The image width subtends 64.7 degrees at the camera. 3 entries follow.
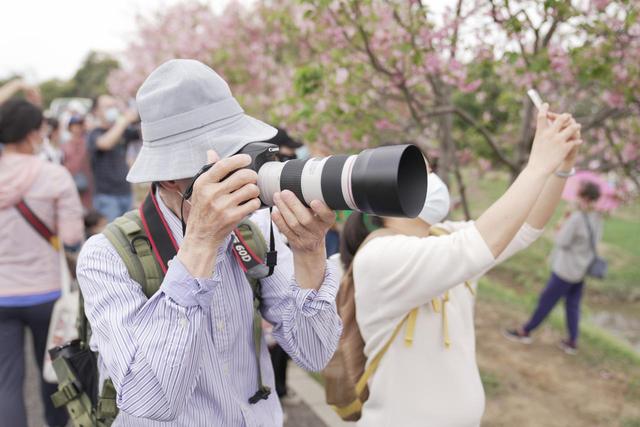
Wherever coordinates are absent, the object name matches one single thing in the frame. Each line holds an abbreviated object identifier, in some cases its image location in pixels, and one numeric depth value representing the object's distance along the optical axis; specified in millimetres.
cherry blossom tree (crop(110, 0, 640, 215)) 2766
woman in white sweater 1522
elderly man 1107
